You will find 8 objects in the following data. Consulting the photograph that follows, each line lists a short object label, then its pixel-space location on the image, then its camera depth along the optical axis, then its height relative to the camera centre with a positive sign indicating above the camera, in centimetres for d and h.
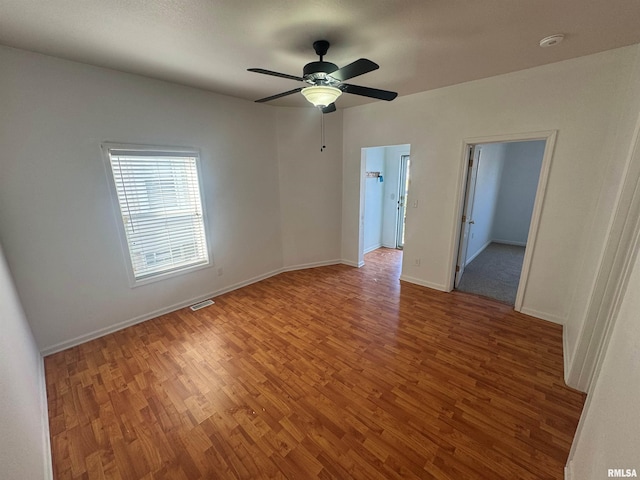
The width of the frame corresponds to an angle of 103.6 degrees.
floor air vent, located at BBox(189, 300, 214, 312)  337 -166
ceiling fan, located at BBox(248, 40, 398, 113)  173 +71
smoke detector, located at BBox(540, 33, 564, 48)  197 +105
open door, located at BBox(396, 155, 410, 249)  553 -45
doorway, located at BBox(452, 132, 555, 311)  329 -77
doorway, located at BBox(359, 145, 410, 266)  543 -43
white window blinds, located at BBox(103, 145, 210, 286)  276 -32
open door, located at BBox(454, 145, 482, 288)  336 -42
